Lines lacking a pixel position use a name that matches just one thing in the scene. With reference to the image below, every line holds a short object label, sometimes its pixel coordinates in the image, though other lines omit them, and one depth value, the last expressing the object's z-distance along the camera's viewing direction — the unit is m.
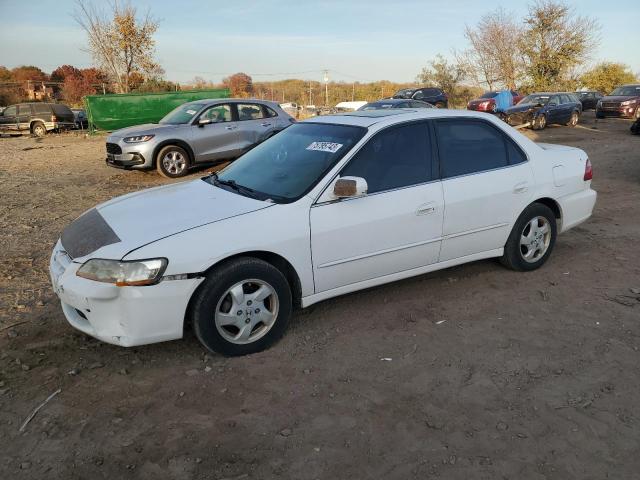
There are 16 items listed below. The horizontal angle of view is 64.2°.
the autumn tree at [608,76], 40.00
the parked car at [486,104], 21.98
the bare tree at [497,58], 36.59
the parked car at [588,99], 27.94
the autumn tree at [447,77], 37.28
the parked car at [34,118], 22.16
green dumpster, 18.75
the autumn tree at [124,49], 26.02
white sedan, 3.10
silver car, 10.11
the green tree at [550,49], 34.16
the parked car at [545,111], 18.69
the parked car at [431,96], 23.66
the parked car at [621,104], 20.78
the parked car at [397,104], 15.76
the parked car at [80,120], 23.90
